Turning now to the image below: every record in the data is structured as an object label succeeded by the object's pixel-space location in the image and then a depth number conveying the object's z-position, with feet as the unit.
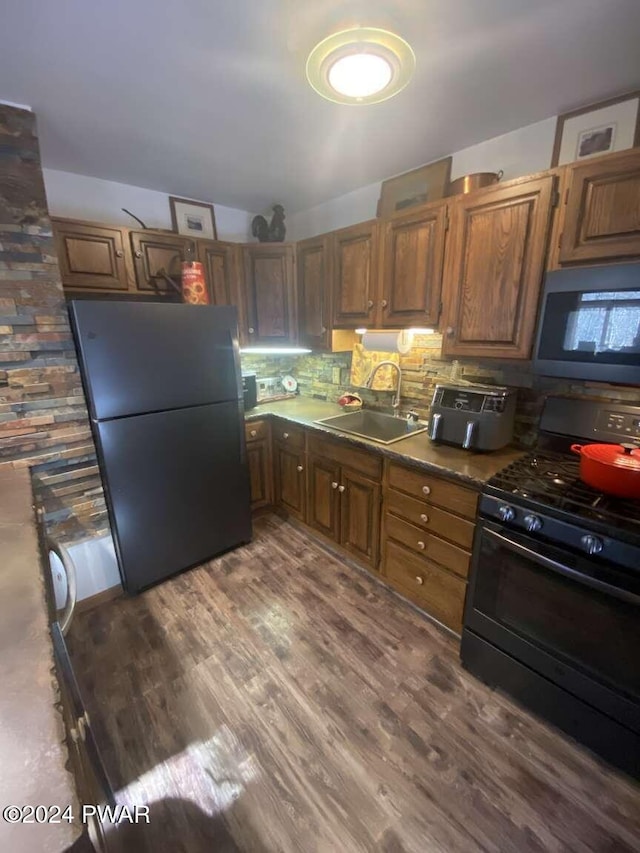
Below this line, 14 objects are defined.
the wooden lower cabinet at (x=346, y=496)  6.70
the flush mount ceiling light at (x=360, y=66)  3.35
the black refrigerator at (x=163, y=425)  5.77
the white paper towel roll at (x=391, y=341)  7.06
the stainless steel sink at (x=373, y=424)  7.84
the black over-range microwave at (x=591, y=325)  4.09
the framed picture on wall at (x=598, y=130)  4.75
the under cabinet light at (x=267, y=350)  8.89
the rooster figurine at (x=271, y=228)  8.75
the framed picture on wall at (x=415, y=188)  6.48
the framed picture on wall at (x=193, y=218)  8.32
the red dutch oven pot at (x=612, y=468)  3.92
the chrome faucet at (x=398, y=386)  7.75
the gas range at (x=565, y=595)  3.77
